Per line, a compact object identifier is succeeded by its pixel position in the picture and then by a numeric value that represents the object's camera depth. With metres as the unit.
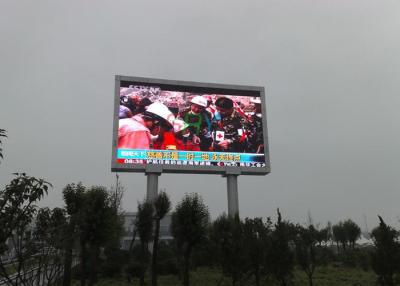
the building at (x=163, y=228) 78.56
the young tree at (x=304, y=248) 22.98
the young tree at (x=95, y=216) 20.20
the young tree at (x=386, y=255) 21.16
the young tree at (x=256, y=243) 23.08
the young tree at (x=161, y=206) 24.88
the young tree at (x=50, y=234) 7.23
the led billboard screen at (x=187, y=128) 32.88
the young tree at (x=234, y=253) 22.67
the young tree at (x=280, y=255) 22.20
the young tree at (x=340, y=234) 55.25
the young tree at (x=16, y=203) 5.54
